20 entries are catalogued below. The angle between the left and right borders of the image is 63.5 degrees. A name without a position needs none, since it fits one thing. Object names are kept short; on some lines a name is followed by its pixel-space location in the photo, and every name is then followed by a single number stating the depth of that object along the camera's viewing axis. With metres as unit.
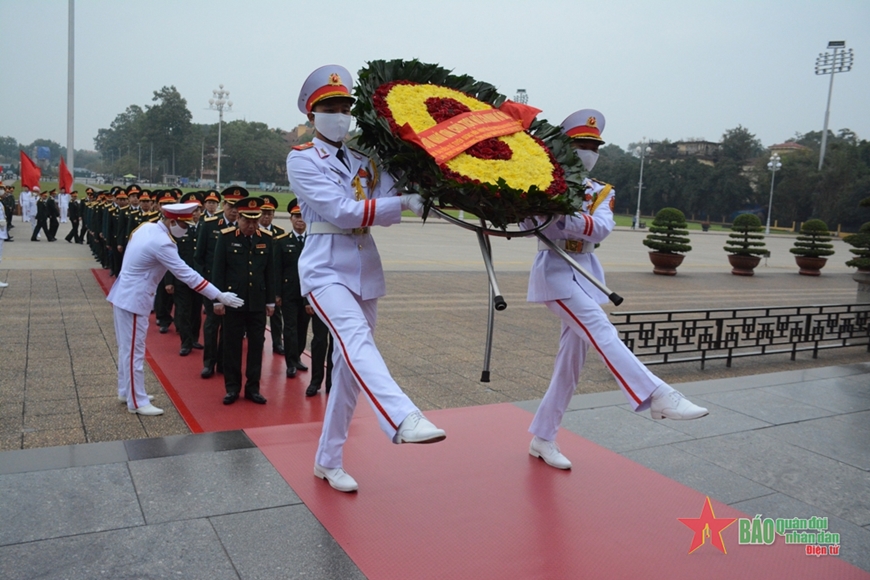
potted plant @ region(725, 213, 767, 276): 21.52
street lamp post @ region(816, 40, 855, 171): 59.28
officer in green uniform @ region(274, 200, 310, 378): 6.72
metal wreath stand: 3.07
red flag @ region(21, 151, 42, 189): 23.08
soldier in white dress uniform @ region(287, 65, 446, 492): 3.30
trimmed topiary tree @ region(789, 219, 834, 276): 23.20
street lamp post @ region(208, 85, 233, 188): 37.06
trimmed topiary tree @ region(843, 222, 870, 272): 13.08
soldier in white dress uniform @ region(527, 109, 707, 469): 3.62
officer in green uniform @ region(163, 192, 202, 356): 7.67
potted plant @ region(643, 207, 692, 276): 19.80
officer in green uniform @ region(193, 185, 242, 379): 6.55
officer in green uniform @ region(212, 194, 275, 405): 5.80
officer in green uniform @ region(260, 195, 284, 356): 6.44
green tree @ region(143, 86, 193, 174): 69.31
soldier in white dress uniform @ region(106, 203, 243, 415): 5.27
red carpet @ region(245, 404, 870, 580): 3.11
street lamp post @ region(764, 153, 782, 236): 50.56
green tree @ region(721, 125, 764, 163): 81.06
